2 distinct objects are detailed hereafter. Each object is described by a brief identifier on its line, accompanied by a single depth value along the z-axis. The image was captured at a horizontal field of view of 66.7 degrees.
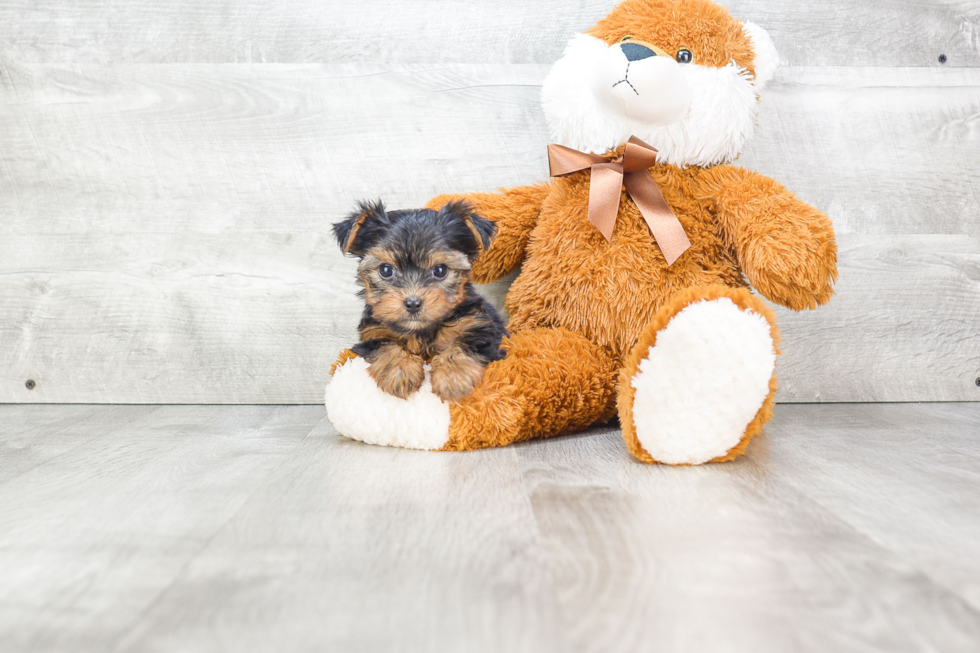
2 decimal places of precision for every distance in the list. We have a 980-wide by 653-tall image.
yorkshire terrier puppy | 1.29
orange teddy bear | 1.25
